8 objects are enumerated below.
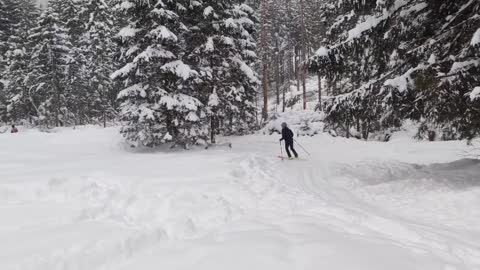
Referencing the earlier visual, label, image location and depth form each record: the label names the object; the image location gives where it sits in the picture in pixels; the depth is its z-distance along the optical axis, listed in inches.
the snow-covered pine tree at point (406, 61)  360.3
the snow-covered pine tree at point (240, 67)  847.1
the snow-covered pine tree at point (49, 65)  1369.3
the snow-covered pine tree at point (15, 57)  1546.5
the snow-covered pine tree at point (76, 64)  1498.3
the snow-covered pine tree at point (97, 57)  1494.8
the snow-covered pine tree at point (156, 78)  649.6
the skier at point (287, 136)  652.7
